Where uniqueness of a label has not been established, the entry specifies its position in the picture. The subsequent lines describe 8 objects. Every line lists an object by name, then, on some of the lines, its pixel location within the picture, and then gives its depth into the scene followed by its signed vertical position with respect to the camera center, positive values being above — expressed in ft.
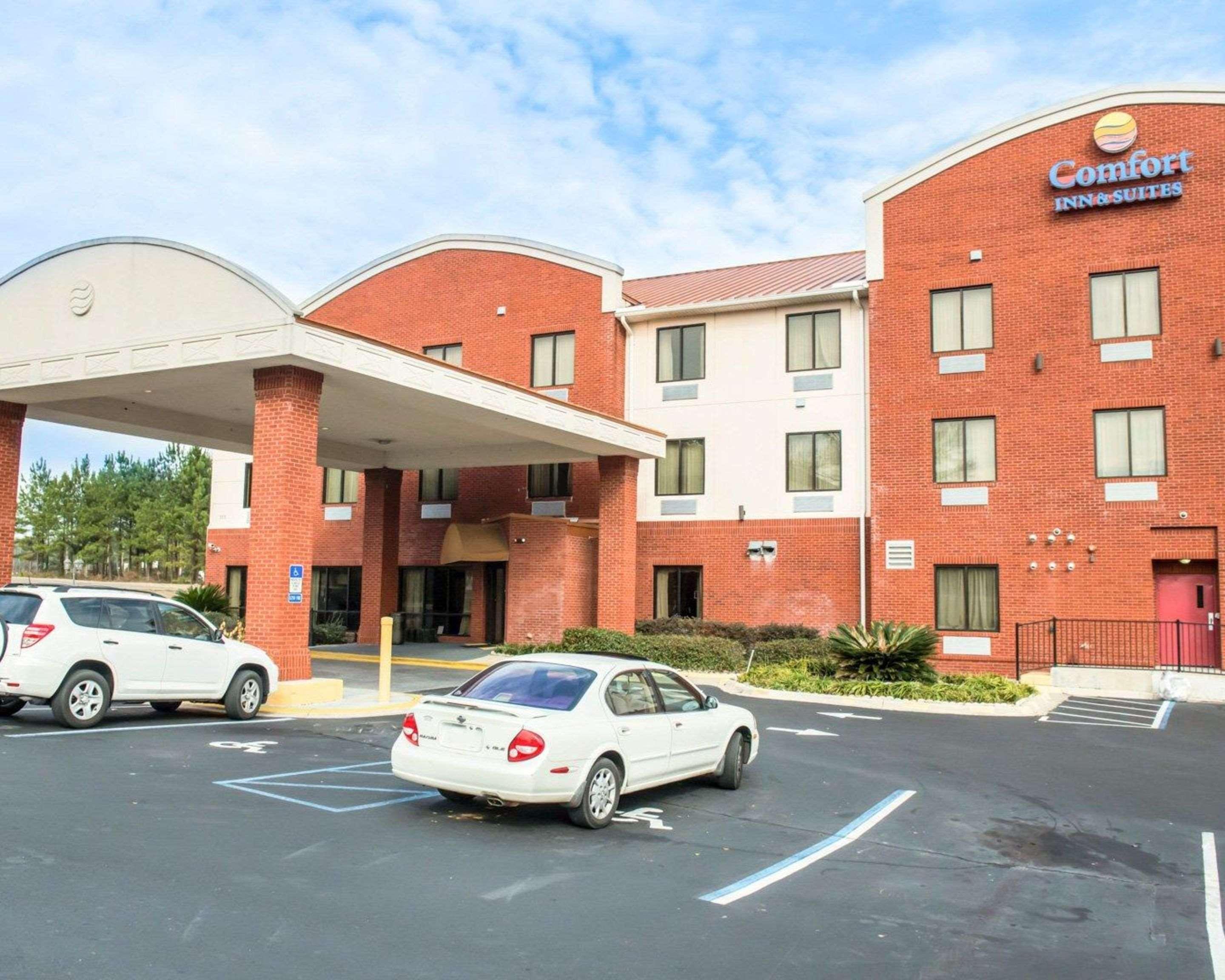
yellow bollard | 54.08 -4.04
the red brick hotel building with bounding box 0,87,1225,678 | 74.79 +11.65
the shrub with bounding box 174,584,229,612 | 79.46 -1.33
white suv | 40.32 -3.00
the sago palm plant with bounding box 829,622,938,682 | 67.41 -4.13
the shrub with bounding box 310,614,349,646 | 100.12 -4.73
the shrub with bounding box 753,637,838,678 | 77.71 -4.62
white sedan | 28.25 -4.18
